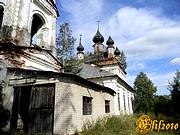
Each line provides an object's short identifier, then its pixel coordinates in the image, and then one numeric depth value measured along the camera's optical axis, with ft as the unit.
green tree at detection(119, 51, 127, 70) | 151.00
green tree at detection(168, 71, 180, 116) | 77.97
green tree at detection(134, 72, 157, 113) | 163.55
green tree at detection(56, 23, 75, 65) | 85.66
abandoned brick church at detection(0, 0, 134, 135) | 33.78
